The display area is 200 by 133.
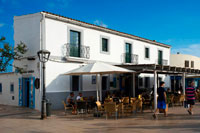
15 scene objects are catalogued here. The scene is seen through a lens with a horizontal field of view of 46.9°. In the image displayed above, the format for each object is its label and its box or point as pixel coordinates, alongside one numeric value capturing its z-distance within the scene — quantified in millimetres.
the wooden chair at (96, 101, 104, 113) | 10992
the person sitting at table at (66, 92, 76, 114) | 12570
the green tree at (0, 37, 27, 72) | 14297
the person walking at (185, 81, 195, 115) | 10984
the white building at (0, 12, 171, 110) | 14477
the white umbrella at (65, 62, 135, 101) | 11578
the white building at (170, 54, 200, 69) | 36781
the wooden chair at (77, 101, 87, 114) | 11391
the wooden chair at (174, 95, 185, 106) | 14758
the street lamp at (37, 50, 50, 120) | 10828
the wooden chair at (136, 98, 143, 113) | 11880
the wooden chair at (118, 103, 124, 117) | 10844
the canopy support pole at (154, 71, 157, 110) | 12203
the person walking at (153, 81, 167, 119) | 10388
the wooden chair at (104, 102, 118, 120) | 10298
